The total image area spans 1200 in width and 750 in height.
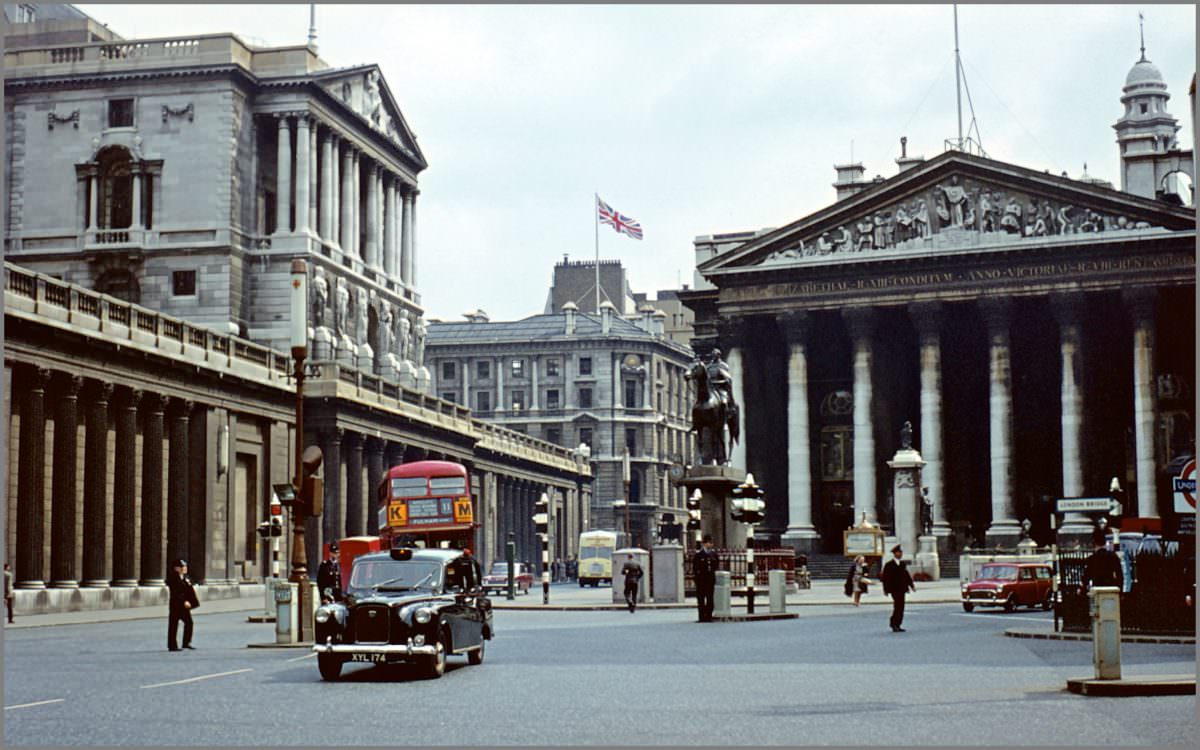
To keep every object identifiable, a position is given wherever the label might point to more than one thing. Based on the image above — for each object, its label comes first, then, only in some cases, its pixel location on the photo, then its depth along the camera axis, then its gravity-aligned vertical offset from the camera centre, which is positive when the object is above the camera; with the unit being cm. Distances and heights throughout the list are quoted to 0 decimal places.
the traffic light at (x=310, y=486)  2955 +22
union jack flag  11331 +1797
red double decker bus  5978 -29
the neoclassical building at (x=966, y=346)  8069 +744
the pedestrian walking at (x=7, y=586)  4656 -232
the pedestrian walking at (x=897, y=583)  3512 -179
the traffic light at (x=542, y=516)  6237 -65
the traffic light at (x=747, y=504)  4459 -20
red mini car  4662 -251
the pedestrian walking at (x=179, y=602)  2975 -178
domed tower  10869 +2530
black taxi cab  2256 -155
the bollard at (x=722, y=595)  3966 -223
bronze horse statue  4847 +220
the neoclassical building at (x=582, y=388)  14450 +921
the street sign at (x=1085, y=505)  4631 -28
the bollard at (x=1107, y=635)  1980 -159
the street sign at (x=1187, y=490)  1926 +4
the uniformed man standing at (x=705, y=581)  3897 -188
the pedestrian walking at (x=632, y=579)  4662 -222
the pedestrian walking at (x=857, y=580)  5078 -254
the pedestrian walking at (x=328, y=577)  3945 -180
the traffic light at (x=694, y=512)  4947 -45
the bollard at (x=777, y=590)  4284 -232
